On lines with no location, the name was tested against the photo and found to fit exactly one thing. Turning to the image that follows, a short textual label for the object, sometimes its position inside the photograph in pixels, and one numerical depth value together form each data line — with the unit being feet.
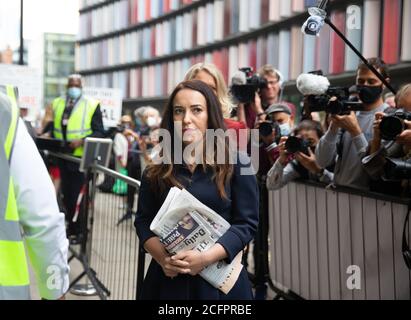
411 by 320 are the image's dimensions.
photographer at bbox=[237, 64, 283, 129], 12.53
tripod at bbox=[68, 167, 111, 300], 15.12
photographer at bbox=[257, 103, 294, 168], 11.60
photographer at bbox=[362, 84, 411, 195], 9.25
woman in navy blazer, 6.77
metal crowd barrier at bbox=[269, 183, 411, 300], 9.26
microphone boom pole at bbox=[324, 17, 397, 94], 8.86
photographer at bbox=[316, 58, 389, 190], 10.14
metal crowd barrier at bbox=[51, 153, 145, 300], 13.26
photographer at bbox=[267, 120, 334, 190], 10.95
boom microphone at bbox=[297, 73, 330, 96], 10.23
